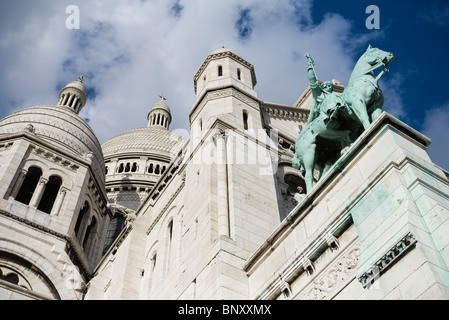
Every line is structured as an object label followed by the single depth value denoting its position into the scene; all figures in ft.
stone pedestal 27.20
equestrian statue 40.32
